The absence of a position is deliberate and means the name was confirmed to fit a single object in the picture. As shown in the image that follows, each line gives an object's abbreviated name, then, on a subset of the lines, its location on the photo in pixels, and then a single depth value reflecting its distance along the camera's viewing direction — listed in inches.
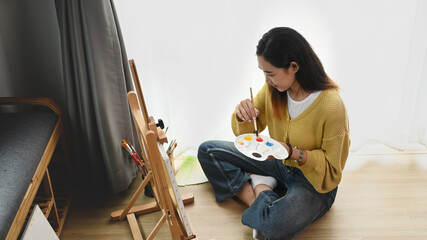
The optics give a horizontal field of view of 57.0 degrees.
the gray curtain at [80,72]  64.6
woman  55.4
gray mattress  48.9
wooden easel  42.6
